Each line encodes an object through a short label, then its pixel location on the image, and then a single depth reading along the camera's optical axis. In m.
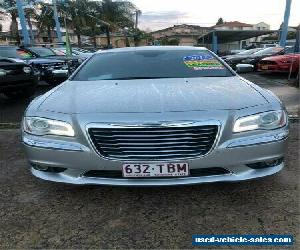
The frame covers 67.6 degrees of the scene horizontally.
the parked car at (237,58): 9.54
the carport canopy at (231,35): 22.34
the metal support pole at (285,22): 12.84
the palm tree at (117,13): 23.02
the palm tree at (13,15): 17.09
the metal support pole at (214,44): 19.91
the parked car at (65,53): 8.08
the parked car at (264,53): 9.38
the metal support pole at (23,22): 11.73
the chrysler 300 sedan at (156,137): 1.60
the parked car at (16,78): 4.58
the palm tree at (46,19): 20.81
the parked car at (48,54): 6.94
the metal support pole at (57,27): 14.51
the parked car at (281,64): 7.55
